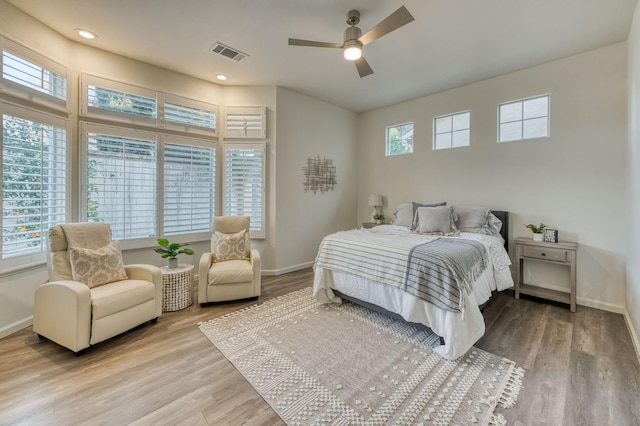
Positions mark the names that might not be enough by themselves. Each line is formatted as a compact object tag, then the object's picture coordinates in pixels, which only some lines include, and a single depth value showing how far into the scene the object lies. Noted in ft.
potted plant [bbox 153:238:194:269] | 10.45
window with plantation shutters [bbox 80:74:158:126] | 10.82
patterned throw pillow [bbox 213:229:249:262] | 11.79
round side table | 10.14
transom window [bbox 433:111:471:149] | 14.29
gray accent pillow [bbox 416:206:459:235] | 11.91
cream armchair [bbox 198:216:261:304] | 10.47
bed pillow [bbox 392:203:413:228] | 14.01
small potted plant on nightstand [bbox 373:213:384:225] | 17.12
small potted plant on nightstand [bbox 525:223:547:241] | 11.27
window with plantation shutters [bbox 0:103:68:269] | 8.32
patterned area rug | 5.50
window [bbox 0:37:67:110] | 8.34
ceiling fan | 7.55
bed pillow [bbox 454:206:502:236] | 11.97
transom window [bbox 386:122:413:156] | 16.58
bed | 7.29
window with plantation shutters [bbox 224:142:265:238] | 14.61
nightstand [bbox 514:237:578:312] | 10.23
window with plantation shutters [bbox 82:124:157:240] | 10.87
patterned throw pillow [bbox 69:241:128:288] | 8.16
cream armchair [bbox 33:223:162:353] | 7.25
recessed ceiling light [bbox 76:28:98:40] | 9.71
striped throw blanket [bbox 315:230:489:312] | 7.36
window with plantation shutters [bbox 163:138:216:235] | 12.93
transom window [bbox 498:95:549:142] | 11.95
